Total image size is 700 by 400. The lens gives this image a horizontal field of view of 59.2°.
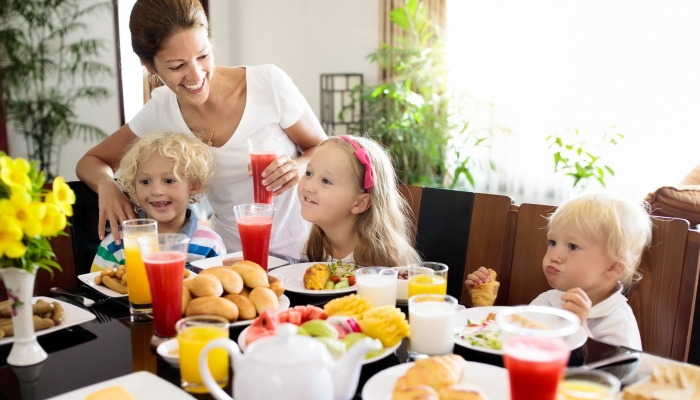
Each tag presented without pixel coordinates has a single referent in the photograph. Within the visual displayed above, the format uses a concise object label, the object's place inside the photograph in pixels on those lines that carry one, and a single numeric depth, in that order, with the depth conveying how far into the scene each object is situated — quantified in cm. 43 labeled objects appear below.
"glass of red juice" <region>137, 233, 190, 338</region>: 125
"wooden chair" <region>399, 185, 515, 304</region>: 206
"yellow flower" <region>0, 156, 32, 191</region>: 104
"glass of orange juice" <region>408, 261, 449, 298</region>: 136
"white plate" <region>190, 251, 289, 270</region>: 189
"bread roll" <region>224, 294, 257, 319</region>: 134
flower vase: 115
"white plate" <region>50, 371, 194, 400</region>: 103
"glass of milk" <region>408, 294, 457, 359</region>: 118
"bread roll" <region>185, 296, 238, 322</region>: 128
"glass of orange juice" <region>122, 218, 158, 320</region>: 142
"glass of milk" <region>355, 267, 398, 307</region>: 140
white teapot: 88
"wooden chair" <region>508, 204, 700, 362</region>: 159
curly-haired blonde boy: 227
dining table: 111
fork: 146
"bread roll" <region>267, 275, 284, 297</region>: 148
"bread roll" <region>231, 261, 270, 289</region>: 142
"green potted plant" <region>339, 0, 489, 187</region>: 496
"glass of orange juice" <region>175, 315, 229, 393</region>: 105
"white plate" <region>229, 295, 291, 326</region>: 132
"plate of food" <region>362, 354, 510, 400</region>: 93
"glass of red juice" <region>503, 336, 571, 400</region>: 86
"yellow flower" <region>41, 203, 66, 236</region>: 109
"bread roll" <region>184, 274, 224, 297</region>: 132
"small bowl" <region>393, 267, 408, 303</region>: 153
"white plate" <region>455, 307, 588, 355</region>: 120
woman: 230
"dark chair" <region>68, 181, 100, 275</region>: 226
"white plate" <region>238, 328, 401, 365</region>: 114
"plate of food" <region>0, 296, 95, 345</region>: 131
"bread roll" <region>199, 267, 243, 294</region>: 136
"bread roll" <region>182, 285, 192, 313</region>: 130
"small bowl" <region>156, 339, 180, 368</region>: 114
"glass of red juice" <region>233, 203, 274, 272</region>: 168
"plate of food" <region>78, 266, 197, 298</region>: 161
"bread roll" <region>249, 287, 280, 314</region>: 137
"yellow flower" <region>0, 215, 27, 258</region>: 103
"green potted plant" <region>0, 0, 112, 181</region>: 470
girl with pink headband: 210
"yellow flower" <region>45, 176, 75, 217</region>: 110
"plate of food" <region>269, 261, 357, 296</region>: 163
